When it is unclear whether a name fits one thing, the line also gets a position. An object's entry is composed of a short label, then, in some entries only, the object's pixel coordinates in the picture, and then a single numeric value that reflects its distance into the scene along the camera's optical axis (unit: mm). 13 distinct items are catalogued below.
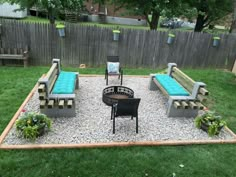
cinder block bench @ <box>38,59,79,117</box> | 4129
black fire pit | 5229
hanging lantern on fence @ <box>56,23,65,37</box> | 7742
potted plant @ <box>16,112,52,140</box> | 3594
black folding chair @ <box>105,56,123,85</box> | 6562
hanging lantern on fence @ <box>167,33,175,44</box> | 8609
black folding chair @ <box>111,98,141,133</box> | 3815
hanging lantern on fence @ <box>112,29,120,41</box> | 8164
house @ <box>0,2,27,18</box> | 19750
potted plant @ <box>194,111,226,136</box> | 4141
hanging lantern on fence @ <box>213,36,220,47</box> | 9055
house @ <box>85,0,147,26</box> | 25234
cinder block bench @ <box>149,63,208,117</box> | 4594
